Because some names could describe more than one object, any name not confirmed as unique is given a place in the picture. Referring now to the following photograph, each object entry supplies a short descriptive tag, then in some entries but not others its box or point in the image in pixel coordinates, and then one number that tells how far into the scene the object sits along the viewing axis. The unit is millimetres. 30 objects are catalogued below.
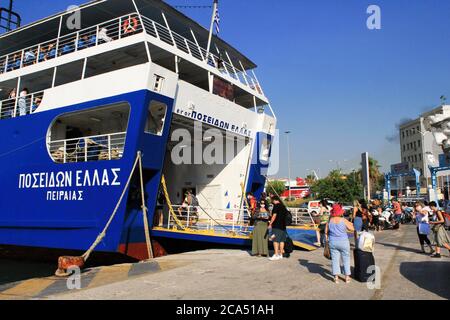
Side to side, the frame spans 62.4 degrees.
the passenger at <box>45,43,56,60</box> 12382
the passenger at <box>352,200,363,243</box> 8359
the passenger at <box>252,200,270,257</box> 8531
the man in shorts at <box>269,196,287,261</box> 7961
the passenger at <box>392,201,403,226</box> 20738
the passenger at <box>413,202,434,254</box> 9047
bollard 7016
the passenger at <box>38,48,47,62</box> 12578
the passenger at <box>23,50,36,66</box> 12927
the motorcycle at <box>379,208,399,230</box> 18312
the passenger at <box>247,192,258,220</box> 11680
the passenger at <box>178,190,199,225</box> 11984
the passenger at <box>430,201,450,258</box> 8203
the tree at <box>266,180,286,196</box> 71394
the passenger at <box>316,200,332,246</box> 10466
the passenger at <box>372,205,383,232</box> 17312
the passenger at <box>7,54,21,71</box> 13602
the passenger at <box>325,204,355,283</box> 5648
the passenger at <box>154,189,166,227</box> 11125
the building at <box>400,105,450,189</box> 56000
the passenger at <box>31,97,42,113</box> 11467
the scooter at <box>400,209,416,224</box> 23938
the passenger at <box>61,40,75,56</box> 11727
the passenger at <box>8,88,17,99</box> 12953
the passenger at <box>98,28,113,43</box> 10809
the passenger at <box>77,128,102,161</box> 10000
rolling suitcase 5641
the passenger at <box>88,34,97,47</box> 11430
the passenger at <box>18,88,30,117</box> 11828
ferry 9438
